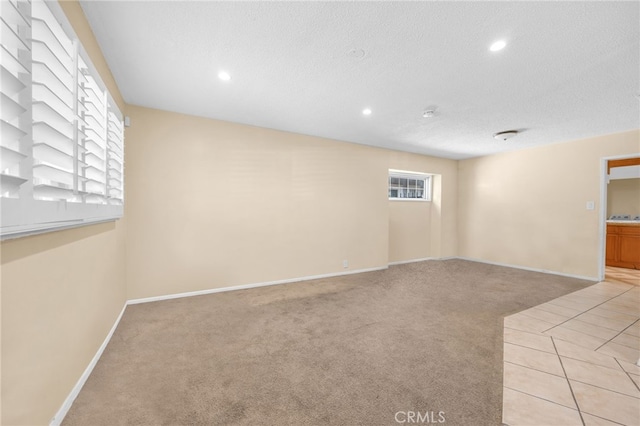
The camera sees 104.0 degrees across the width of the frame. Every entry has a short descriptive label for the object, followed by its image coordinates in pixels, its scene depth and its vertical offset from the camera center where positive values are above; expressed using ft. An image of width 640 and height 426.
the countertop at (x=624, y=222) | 15.96 -0.49
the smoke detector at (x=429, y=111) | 10.09 +4.20
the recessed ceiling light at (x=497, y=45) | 6.11 +4.18
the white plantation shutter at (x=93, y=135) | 5.23 +1.66
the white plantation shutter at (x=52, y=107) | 3.55 +1.56
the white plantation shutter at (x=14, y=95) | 2.79 +1.33
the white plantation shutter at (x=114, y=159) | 7.08 +1.48
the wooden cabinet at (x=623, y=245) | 16.17 -2.06
